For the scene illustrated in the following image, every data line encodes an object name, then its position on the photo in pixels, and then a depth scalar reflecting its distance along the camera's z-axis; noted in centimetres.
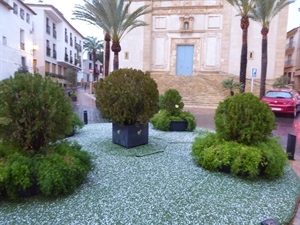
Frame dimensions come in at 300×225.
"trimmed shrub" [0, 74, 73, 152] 319
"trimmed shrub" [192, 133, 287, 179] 381
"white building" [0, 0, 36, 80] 2193
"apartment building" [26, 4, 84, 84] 3123
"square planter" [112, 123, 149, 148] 534
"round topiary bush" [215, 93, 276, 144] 409
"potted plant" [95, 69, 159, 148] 521
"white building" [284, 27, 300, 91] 3412
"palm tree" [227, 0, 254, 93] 1616
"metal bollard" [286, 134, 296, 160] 533
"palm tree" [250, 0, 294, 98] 1653
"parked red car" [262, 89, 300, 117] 1238
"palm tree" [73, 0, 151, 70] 1670
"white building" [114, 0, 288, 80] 2542
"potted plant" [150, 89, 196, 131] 752
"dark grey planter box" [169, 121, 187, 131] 755
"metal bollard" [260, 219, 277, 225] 245
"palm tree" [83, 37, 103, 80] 5206
